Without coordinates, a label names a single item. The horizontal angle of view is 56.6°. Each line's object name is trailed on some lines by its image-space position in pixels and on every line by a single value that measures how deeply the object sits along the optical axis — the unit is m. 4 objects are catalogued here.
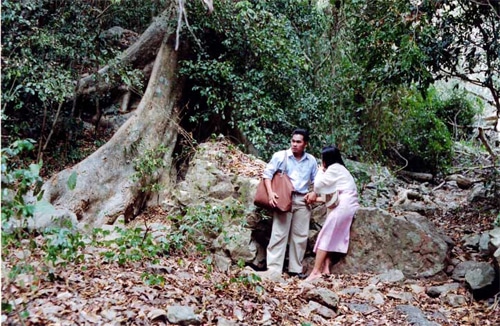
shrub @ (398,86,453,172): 12.35
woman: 5.62
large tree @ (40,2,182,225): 7.20
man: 5.66
